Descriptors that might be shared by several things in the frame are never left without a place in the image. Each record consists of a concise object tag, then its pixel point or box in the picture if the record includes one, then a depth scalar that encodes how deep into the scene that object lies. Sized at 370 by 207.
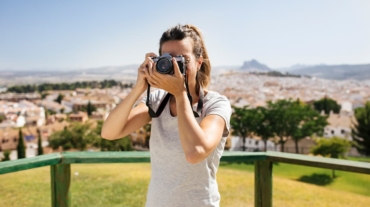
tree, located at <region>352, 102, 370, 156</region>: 36.09
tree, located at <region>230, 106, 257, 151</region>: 36.12
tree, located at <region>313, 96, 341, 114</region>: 56.06
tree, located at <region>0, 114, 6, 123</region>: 51.13
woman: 0.83
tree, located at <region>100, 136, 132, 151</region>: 33.75
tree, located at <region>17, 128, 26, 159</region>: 30.67
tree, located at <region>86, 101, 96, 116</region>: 58.74
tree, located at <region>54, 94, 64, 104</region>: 67.52
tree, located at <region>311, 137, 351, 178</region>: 29.43
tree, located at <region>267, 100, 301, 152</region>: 37.06
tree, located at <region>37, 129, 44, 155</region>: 34.11
